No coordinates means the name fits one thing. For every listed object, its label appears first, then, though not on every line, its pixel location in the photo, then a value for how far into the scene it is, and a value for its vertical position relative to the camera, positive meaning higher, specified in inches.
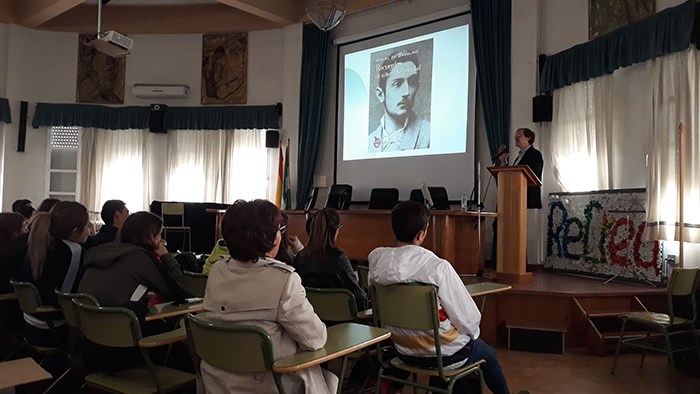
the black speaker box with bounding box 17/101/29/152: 390.9 +57.9
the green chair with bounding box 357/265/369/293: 134.3 -18.2
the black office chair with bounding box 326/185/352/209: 326.3 +6.9
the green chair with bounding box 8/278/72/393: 107.9 -23.6
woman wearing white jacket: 65.7 -12.8
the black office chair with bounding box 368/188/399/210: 311.6 +6.7
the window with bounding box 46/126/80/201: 404.8 +31.0
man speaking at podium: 216.1 +23.1
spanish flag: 365.4 +19.3
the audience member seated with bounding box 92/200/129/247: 143.0 -4.2
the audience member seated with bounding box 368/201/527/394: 87.5 -16.3
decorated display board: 208.8 -10.3
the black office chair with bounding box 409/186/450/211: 283.3 +7.0
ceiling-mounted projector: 287.9 +92.3
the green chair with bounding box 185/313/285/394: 62.6 -18.3
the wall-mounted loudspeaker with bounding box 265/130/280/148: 375.6 +50.3
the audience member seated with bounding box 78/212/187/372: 89.2 -14.8
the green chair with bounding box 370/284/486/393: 85.5 -18.7
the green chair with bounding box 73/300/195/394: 79.1 -22.3
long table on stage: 215.9 -12.0
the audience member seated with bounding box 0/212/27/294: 132.3 -13.3
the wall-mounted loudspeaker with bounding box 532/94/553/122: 263.9 +55.3
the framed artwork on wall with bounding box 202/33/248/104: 397.4 +109.7
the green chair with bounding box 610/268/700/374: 136.5 -29.1
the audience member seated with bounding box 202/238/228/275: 141.5 -14.4
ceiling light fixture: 232.8 +92.0
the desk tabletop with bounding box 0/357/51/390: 61.6 -22.6
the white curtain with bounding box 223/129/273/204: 387.2 +30.3
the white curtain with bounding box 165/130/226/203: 390.9 +31.0
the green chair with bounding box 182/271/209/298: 123.7 -20.0
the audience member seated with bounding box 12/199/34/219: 225.1 -3.8
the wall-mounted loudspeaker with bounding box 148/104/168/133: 394.9 +67.2
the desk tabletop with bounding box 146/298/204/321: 91.4 -20.2
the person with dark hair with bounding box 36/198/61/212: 167.1 -1.3
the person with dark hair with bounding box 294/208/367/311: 113.2 -12.5
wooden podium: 188.1 -3.7
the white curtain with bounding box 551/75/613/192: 241.3 +39.8
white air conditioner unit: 397.4 +89.9
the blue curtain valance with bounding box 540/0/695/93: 198.4 +75.3
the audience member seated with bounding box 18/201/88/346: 114.1 -14.2
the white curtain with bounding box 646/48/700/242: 192.4 +28.0
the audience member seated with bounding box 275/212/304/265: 118.8 -11.2
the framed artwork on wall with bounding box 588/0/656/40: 224.4 +94.7
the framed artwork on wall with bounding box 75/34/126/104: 408.8 +101.3
